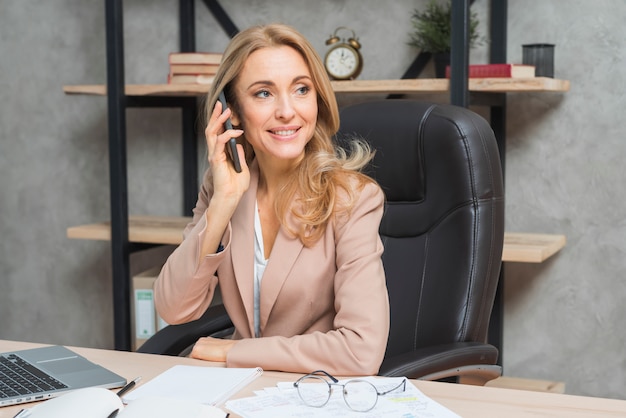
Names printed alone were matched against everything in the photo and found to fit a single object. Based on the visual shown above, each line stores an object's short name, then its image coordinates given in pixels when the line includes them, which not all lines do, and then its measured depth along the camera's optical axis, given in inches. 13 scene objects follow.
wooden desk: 44.8
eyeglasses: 45.3
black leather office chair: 65.9
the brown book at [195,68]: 107.8
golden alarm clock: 105.8
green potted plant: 105.8
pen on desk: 48.5
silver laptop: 48.5
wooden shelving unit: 94.9
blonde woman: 63.7
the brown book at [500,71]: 96.2
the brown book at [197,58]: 107.7
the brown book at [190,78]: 107.3
